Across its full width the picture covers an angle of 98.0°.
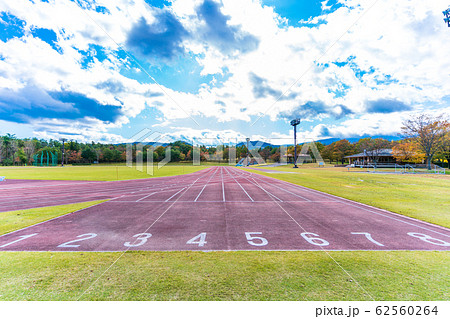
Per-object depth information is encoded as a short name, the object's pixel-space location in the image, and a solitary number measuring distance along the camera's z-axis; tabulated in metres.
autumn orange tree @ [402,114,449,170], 44.66
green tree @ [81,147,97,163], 120.12
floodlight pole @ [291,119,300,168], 75.78
